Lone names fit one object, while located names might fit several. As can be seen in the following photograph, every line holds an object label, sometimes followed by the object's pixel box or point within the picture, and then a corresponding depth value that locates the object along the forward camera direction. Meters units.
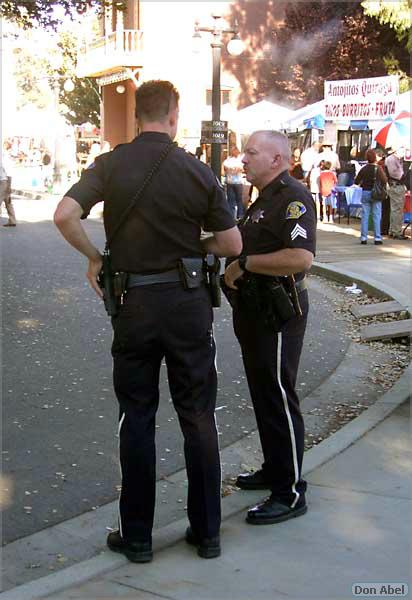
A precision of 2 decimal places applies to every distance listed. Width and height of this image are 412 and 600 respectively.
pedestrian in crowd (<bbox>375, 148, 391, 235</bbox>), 17.31
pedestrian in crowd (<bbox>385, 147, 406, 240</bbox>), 16.80
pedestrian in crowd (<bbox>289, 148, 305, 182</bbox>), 19.86
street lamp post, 16.66
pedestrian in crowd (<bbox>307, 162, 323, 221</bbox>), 19.28
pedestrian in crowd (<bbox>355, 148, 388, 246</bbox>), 15.91
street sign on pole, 16.34
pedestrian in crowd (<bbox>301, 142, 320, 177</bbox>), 20.25
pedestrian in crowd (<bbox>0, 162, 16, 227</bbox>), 16.72
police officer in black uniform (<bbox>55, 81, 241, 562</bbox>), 3.54
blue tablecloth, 20.02
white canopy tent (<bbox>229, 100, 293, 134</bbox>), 25.27
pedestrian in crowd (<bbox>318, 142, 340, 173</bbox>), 19.39
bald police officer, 4.01
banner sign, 19.11
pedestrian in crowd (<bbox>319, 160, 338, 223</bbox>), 19.00
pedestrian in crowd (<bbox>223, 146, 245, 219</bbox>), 19.00
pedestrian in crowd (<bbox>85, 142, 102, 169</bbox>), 27.40
